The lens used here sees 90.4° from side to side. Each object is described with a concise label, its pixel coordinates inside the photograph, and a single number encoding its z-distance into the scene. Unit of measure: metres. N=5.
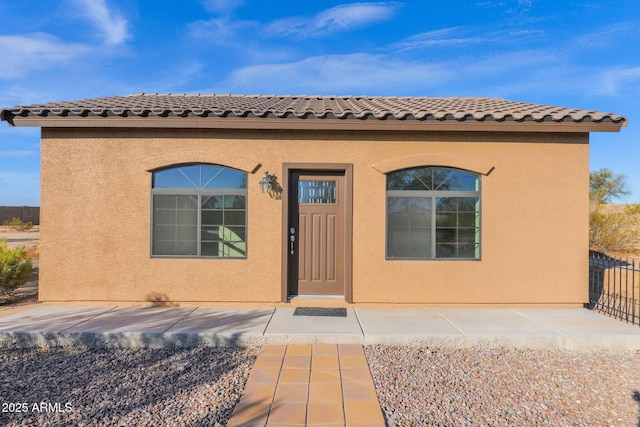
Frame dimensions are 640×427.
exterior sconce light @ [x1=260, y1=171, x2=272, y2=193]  6.13
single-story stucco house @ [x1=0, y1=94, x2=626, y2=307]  6.15
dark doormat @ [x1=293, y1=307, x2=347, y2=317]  5.61
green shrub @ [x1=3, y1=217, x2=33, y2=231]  27.33
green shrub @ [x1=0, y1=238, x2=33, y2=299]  6.66
